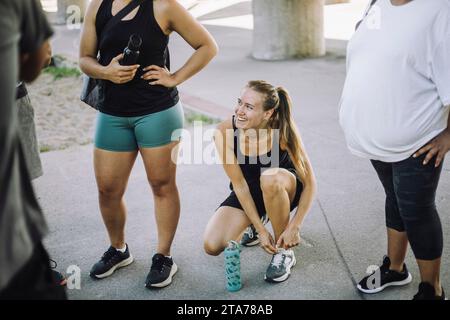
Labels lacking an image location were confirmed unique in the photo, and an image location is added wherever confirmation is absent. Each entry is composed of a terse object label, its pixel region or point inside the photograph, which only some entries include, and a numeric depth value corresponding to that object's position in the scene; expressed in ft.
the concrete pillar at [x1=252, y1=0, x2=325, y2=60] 29.17
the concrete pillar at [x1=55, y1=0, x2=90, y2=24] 47.21
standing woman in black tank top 9.36
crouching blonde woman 10.18
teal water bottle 9.82
